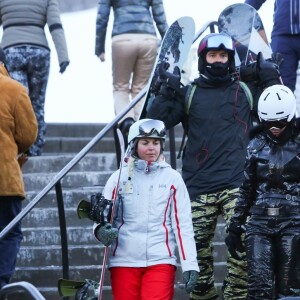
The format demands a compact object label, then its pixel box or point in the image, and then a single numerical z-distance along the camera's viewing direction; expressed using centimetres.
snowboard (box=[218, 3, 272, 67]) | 1873
